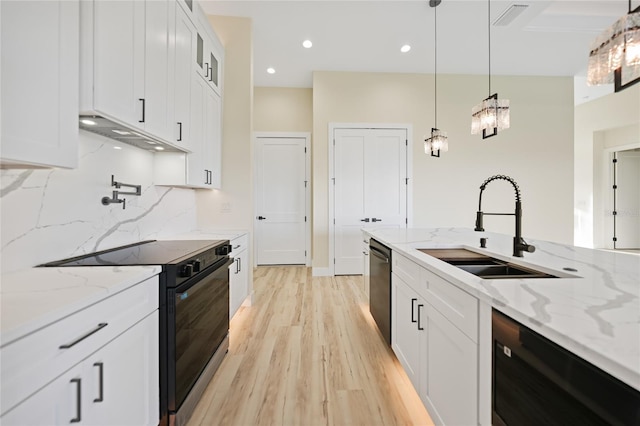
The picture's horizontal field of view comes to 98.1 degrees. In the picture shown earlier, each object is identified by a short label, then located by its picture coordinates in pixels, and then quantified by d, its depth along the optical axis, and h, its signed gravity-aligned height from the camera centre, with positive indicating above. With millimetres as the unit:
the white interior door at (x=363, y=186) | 4699 +482
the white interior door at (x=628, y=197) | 7012 +482
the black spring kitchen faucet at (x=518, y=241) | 1505 -143
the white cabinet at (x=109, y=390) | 787 -603
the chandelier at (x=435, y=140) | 3156 +864
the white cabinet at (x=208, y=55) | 2582 +1620
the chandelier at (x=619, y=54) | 1247 +769
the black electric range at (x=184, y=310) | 1372 -552
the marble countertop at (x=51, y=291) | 731 -275
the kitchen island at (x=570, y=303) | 600 -268
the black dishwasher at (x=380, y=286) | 2156 -611
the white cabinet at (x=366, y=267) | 2914 -572
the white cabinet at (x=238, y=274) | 2602 -616
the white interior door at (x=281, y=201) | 5262 +249
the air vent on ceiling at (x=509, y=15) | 3170 +2378
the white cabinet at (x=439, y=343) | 1062 -611
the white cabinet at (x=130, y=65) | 1288 +811
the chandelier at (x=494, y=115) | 2484 +909
